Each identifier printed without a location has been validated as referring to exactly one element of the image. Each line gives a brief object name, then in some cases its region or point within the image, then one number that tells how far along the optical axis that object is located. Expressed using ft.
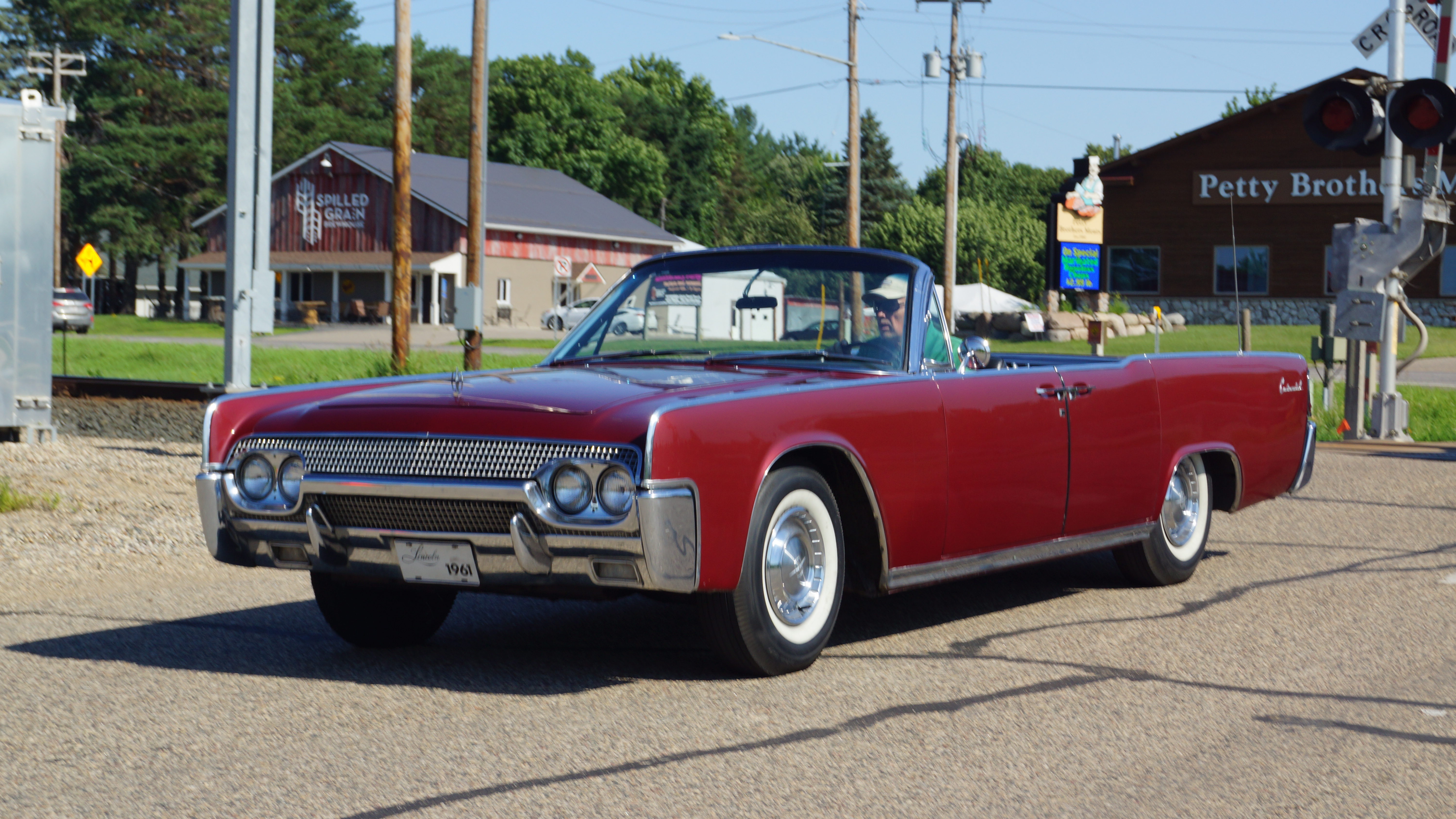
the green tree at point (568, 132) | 283.59
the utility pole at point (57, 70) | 178.60
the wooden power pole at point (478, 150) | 71.51
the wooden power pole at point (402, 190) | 65.00
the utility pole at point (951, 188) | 125.49
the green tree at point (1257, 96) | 300.20
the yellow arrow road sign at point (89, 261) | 159.63
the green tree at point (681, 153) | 338.95
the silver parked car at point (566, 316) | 180.45
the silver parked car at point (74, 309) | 152.56
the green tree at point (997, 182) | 355.56
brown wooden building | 152.76
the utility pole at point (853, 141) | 115.44
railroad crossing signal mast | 43.21
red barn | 197.47
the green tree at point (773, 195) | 334.24
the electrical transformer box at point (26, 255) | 45.91
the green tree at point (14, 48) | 238.68
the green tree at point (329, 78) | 248.11
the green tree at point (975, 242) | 265.95
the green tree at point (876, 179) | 303.27
